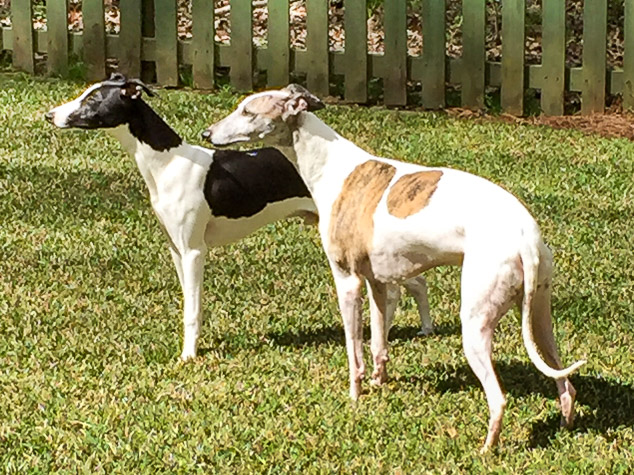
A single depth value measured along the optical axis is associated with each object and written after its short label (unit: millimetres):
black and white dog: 6652
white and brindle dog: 5207
